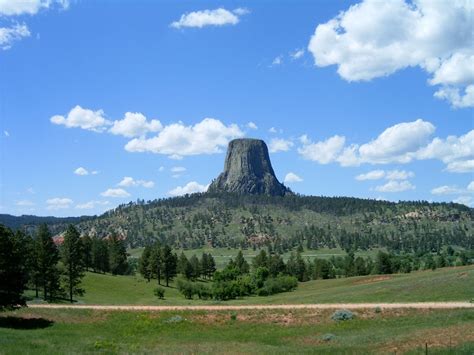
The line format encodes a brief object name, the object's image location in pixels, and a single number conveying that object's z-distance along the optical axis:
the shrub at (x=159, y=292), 92.07
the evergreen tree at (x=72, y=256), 77.12
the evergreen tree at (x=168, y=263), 117.44
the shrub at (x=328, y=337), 34.08
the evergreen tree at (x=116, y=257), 130.50
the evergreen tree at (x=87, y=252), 115.17
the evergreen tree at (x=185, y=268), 128.50
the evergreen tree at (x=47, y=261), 72.75
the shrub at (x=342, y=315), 40.94
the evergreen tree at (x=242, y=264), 125.38
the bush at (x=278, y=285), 93.56
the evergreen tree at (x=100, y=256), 125.00
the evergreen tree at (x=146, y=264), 119.55
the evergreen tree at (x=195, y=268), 131.70
